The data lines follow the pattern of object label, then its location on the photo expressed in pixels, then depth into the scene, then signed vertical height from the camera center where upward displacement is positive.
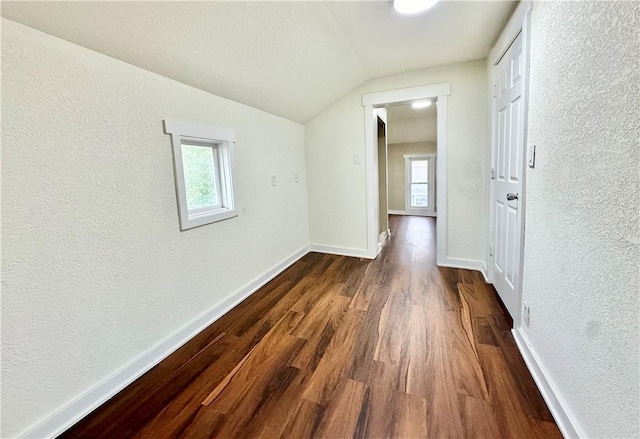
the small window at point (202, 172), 1.77 +0.12
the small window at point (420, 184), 6.45 -0.09
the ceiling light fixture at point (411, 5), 1.72 +1.08
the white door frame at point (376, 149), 2.83 +0.34
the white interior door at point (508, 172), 1.79 +0.03
